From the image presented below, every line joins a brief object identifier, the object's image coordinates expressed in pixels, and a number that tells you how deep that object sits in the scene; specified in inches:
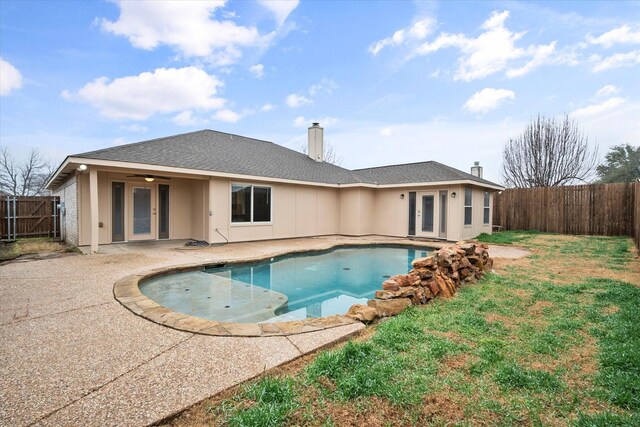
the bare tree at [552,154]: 792.3
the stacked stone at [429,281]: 153.8
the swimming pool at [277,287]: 186.7
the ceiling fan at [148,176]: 393.4
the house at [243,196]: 367.9
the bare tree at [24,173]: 943.7
